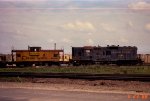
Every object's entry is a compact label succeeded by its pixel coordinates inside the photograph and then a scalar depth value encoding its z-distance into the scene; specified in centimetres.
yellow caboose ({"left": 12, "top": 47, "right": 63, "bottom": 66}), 5484
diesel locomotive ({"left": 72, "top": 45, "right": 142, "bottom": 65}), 5419
